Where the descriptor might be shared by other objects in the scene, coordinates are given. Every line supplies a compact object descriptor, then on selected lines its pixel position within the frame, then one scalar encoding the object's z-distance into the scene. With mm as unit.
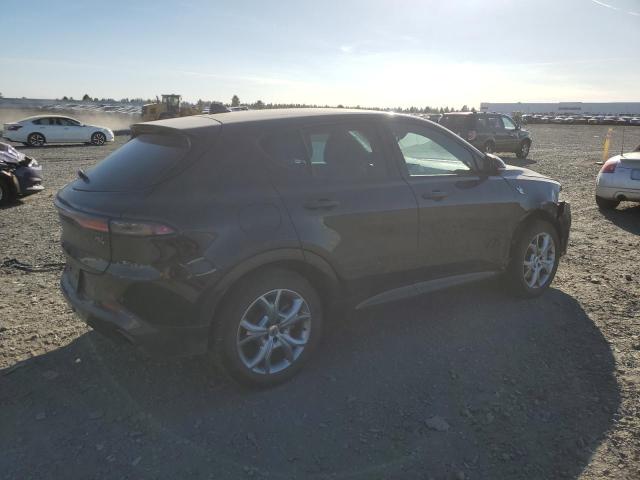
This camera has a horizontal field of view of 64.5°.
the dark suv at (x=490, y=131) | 18375
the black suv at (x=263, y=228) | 2924
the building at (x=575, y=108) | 143425
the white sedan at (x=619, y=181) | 8359
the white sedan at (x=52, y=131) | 23312
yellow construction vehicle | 32250
